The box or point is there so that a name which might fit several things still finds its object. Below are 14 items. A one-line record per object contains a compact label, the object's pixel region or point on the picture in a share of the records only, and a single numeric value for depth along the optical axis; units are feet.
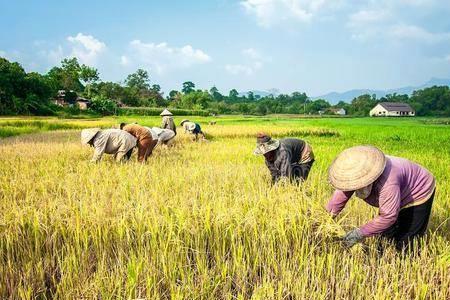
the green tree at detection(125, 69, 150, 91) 269.54
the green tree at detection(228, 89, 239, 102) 498.69
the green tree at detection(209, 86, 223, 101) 469.28
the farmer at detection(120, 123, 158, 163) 24.99
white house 232.14
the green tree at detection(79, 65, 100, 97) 187.32
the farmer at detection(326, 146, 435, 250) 8.38
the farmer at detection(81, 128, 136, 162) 21.08
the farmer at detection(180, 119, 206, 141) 40.42
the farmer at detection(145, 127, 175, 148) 32.34
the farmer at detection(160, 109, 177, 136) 37.28
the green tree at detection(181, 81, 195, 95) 412.28
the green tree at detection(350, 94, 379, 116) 245.84
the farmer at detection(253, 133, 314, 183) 13.94
